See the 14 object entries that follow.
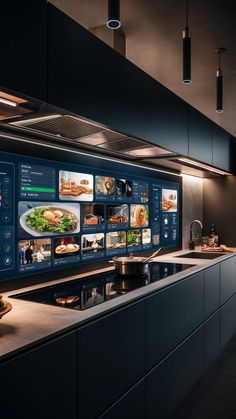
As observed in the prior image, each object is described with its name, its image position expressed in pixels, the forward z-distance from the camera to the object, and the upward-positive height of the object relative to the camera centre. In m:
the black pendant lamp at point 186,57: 1.88 +0.77
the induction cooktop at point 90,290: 1.96 -0.45
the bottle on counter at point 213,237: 4.93 -0.32
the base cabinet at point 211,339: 3.25 -1.12
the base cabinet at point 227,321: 3.71 -1.10
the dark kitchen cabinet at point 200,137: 3.39 +0.73
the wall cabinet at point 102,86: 1.72 +0.70
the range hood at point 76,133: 1.76 +0.46
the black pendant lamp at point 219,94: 2.46 +0.77
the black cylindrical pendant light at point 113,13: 1.31 +0.68
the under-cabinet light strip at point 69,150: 2.20 +0.43
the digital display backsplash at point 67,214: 2.18 -0.01
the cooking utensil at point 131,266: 2.65 -0.37
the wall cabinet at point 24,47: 1.44 +0.66
